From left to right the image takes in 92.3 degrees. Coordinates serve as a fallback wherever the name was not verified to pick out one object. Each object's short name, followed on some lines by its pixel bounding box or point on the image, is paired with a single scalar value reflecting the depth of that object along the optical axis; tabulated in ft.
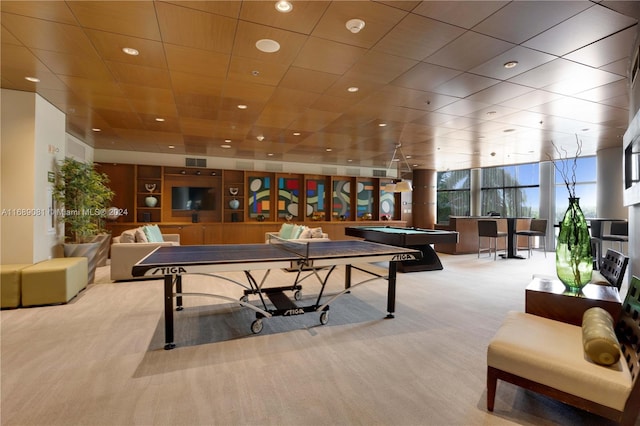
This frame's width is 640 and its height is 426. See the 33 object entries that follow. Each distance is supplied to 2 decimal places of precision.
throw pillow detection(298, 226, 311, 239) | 21.48
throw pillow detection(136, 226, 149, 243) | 18.95
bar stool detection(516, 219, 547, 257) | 27.96
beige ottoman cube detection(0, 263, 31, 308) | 12.80
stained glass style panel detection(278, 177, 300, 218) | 35.06
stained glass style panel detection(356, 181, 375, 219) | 38.65
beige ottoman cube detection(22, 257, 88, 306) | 13.08
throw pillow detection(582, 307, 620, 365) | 5.65
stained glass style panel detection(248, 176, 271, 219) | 33.78
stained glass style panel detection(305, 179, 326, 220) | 36.27
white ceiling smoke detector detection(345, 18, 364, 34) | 8.89
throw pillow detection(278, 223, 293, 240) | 23.46
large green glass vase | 8.30
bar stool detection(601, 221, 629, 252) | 22.62
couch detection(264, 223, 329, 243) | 21.36
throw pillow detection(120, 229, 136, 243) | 18.61
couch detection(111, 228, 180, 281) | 17.84
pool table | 20.02
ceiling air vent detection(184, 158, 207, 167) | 31.42
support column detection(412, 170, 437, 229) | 39.19
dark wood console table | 7.60
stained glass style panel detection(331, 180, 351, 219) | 37.60
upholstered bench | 5.42
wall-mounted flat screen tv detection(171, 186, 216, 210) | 30.58
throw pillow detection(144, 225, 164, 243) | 19.84
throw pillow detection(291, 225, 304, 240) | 21.86
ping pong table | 9.21
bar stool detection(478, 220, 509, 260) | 26.81
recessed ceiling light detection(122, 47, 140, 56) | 10.51
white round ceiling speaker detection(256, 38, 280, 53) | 10.05
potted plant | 16.99
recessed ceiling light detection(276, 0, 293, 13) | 8.05
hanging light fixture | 23.14
